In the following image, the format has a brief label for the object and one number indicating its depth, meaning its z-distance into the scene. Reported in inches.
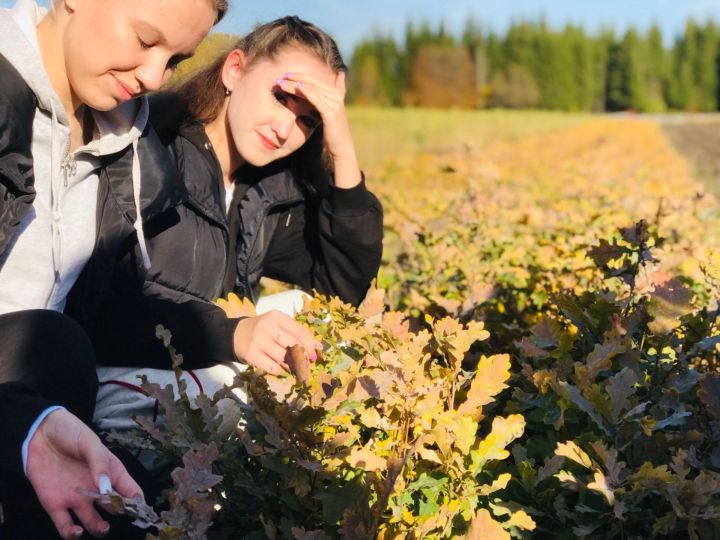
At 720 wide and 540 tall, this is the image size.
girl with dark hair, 89.5
